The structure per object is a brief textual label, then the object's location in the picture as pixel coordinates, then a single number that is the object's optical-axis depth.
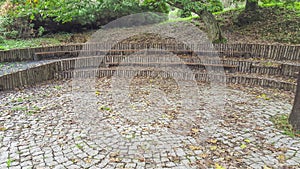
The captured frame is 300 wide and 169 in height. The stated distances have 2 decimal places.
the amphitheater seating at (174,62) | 6.66
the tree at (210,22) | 8.33
